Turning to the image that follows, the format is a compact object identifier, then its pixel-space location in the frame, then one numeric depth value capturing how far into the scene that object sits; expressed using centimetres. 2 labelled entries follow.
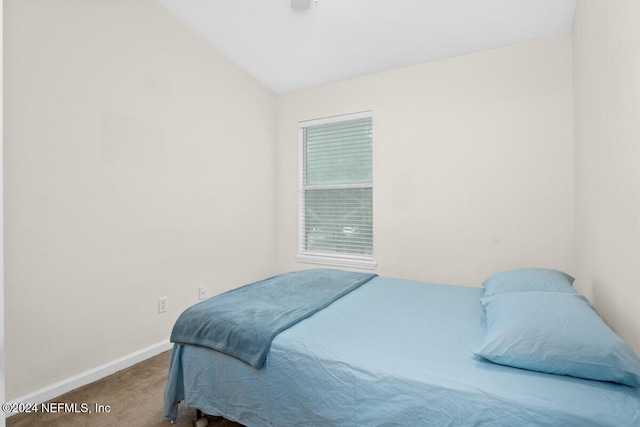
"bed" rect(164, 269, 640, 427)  99
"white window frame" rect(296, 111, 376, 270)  343
